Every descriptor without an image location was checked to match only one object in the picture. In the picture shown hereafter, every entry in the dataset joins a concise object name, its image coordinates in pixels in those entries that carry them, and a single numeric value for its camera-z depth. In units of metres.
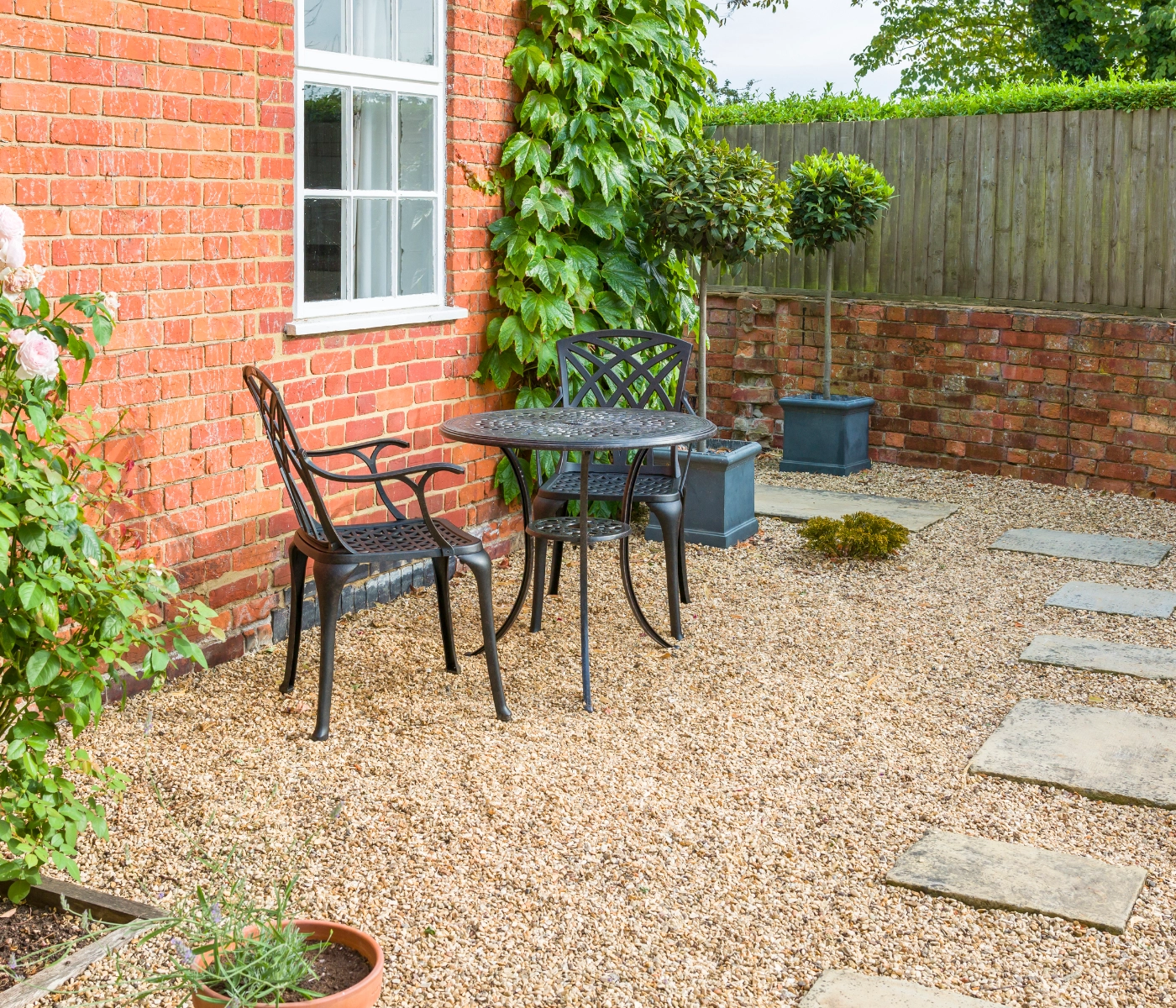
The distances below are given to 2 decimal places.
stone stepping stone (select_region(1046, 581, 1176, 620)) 5.23
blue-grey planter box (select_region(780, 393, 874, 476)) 8.02
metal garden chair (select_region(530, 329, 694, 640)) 4.74
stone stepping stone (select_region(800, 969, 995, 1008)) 2.45
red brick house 3.77
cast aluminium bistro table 4.10
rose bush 2.31
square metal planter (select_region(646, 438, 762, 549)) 6.11
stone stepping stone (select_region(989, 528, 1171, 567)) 6.11
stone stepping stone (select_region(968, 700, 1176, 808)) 3.51
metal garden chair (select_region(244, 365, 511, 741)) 3.79
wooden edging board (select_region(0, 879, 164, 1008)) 2.30
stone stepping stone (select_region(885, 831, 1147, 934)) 2.82
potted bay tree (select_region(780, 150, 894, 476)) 7.71
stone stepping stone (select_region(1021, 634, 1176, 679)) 4.52
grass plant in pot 1.91
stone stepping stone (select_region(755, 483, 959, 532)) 6.85
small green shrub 5.99
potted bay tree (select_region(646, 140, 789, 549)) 5.92
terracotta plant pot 1.90
